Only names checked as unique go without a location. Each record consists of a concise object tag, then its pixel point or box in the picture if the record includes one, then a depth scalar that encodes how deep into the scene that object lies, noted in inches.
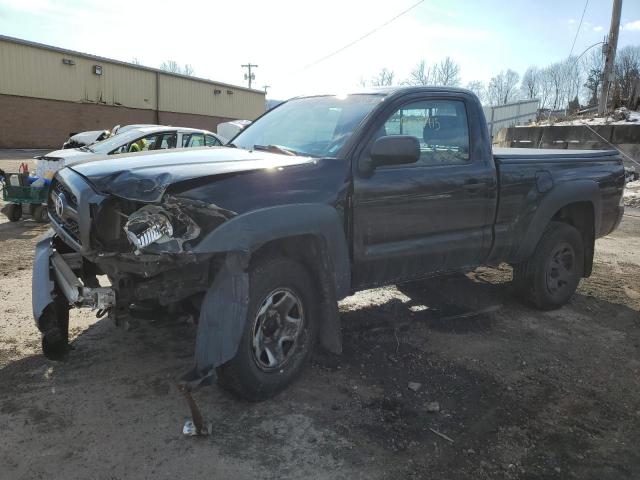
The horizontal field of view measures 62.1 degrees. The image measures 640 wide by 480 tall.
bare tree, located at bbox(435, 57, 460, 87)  2020.4
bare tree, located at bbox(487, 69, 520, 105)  2421.3
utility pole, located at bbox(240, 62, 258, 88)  2391.7
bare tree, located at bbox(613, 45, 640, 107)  857.5
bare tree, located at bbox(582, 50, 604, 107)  1478.6
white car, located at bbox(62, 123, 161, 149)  565.9
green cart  342.0
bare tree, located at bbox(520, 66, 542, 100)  2362.2
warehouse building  1053.2
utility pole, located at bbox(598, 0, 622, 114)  688.4
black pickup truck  116.4
